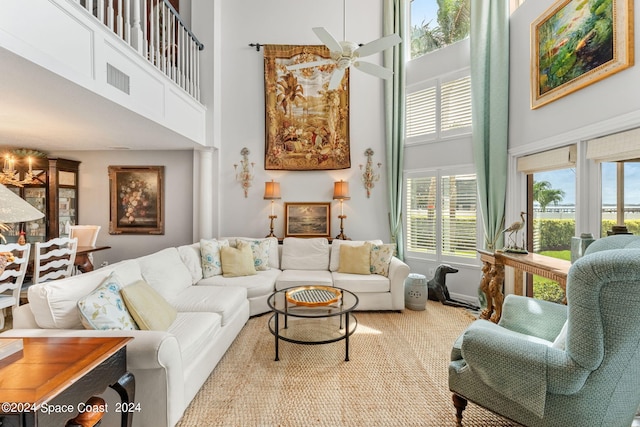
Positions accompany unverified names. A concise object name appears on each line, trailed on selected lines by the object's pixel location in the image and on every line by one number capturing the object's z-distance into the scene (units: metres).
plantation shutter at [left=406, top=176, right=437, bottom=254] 4.31
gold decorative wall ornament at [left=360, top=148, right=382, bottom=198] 4.63
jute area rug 1.79
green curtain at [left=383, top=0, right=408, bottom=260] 4.46
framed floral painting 4.55
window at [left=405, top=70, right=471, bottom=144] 4.03
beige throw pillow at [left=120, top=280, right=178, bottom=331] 1.86
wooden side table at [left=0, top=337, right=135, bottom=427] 0.93
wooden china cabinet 4.08
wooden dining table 3.41
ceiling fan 2.52
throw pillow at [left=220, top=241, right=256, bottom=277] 3.58
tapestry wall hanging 4.61
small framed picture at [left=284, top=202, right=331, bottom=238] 4.67
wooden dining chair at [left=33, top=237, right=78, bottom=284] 2.85
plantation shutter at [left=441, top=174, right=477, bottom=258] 3.98
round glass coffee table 2.44
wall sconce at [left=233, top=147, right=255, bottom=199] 4.65
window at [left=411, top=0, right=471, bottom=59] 4.07
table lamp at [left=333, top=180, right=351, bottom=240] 4.39
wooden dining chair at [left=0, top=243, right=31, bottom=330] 2.60
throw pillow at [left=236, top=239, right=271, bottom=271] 3.90
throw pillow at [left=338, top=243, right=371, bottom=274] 3.75
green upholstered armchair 1.13
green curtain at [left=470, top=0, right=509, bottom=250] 3.56
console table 2.46
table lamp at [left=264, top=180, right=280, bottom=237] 4.39
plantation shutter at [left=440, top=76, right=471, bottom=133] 4.01
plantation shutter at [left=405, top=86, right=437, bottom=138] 4.30
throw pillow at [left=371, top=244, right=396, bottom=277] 3.72
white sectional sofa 1.56
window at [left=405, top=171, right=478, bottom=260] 4.01
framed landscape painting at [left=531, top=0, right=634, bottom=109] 2.21
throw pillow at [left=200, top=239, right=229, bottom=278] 3.54
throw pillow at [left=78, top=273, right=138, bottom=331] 1.65
